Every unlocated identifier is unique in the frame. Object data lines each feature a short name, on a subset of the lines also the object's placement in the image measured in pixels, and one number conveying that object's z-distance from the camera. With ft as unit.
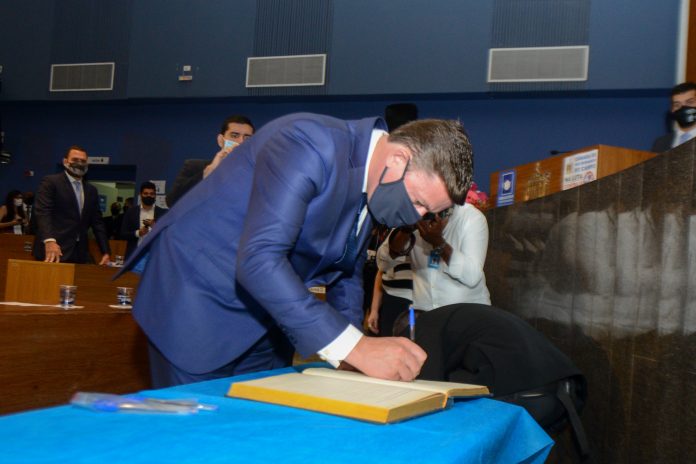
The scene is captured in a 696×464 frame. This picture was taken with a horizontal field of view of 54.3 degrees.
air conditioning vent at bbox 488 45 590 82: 24.18
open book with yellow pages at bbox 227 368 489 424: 3.18
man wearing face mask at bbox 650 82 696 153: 12.26
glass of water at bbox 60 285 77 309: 9.66
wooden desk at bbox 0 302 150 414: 8.14
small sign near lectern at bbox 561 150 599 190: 11.09
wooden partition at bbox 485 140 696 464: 6.21
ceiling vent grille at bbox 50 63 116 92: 31.71
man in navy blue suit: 4.05
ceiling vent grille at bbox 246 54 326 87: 27.96
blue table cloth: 2.39
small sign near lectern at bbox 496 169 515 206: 14.26
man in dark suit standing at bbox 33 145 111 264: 16.71
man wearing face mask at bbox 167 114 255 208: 9.15
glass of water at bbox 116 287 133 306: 11.00
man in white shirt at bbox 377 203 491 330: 10.10
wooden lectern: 10.94
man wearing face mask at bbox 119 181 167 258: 21.59
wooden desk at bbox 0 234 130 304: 21.05
